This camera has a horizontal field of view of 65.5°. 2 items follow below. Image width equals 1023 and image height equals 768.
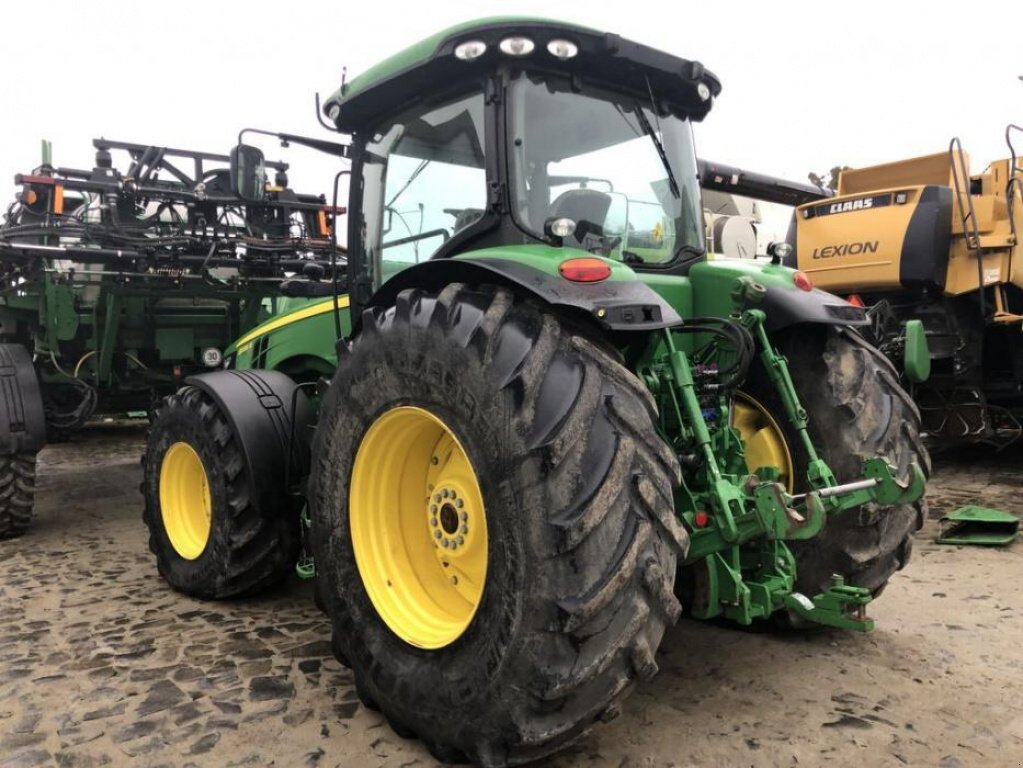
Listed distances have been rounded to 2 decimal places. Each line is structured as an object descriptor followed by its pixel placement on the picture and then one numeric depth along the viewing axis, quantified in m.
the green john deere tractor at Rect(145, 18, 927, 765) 2.07
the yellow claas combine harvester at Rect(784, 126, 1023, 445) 6.38
